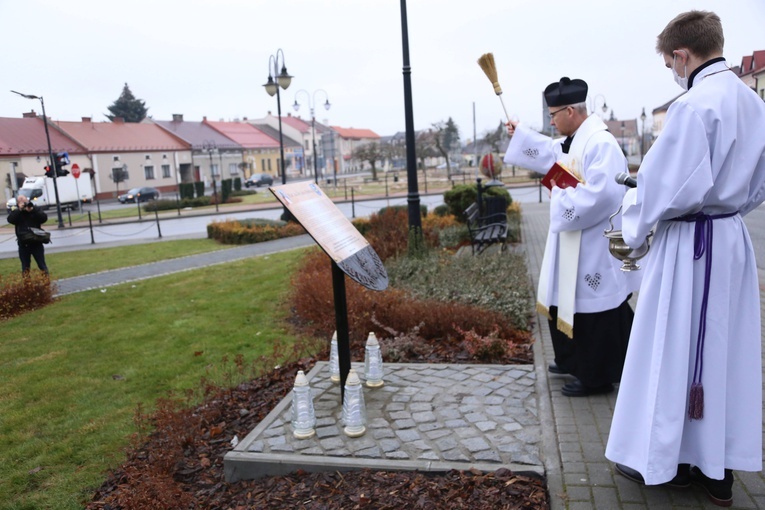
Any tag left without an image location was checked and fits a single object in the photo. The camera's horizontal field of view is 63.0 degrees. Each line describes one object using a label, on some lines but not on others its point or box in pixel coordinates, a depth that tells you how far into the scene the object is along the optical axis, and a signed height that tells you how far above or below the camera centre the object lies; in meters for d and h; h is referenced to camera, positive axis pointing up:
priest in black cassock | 4.15 -0.76
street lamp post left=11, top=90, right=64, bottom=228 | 28.20 +0.22
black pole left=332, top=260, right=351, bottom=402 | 4.36 -1.12
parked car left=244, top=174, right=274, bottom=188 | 61.09 -0.98
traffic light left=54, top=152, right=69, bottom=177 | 29.92 +0.85
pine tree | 78.56 +8.93
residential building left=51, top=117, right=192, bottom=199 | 51.75 +2.08
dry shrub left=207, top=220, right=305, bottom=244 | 18.81 -1.88
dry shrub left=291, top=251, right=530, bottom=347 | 6.34 -1.64
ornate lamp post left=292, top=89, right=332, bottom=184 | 37.58 +4.13
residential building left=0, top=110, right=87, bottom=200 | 42.09 +2.35
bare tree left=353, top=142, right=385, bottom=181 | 65.12 +1.07
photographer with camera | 11.98 -0.78
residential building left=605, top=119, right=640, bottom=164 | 98.88 +2.79
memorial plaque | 4.03 -0.45
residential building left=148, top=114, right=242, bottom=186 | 62.73 +2.22
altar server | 2.77 -0.62
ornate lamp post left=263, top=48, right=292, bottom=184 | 20.42 +2.92
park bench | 10.90 -1.27
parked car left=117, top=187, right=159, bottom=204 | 47.40 -1.36
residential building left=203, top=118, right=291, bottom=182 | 70.94 +2.89
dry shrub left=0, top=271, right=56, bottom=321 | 9.62 -1.73
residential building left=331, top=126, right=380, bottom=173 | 95.81 +3.87
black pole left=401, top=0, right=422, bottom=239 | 9.80 +0.29
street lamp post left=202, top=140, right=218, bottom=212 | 58.37 +2.61
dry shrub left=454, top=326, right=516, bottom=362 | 5.68 -1.72
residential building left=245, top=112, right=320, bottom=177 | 81.25 +3.74
